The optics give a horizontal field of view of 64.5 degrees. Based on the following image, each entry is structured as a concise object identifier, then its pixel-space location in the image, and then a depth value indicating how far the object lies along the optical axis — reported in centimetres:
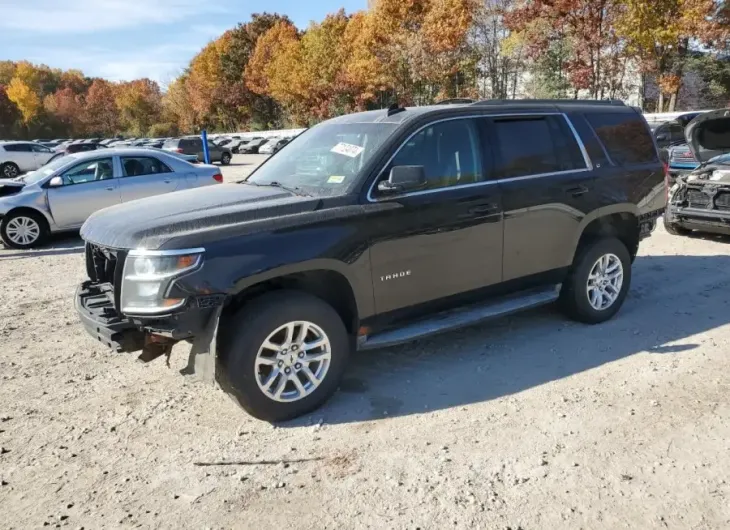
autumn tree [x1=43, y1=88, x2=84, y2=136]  9044
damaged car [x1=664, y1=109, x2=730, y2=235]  788
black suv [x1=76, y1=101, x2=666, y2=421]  346
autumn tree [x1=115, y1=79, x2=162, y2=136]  8462
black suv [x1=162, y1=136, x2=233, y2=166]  3447
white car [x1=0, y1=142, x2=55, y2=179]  2442
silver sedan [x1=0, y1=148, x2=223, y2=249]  983
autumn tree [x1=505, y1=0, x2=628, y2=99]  2988
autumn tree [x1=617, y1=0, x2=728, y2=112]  2684
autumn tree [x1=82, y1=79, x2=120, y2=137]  9006
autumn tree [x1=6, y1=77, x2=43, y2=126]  8881
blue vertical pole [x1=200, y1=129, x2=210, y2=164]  1964
